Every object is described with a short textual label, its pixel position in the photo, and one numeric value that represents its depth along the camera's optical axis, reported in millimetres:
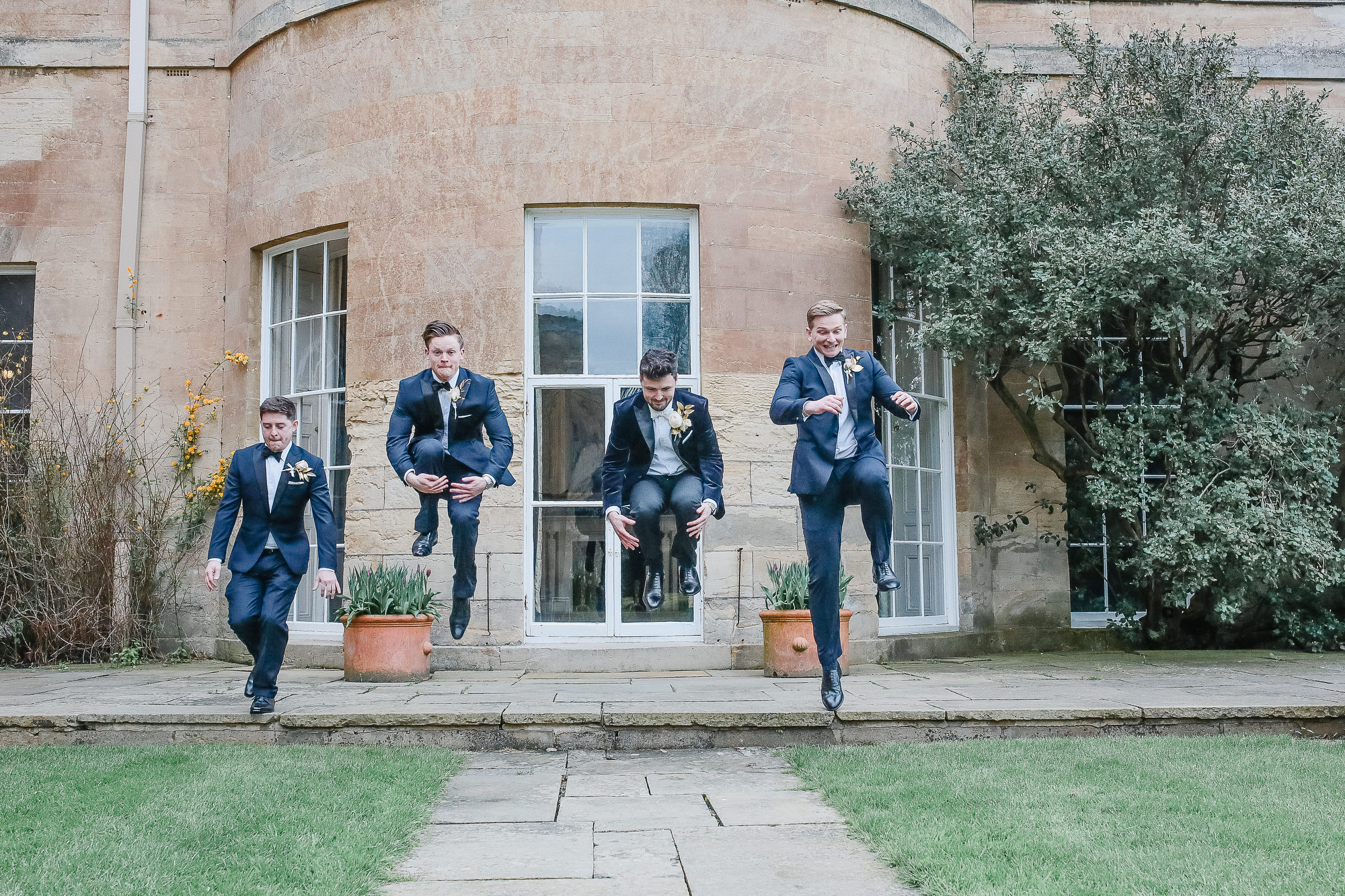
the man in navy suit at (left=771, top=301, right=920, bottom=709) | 5047
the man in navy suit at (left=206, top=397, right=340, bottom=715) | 5375
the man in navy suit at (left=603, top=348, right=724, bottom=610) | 5312
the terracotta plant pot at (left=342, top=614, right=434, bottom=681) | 6914
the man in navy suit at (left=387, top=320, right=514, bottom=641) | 5391
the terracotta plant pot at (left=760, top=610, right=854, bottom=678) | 6953
